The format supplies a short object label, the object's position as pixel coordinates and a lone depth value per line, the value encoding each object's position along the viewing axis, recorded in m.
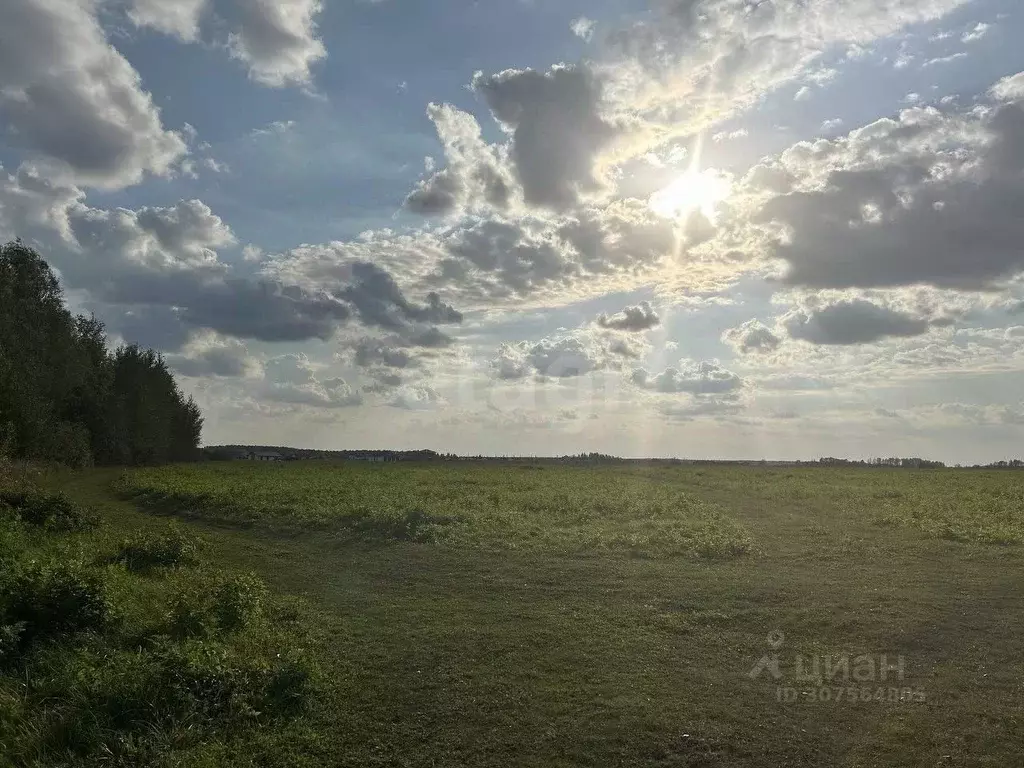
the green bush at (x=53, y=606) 10.73
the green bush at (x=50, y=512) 20.56
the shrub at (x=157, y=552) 16.72
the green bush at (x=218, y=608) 11.00
